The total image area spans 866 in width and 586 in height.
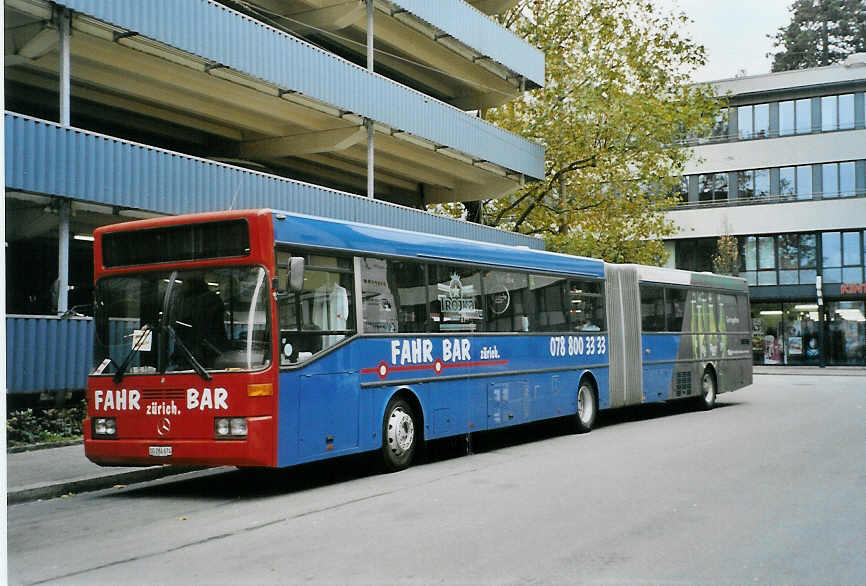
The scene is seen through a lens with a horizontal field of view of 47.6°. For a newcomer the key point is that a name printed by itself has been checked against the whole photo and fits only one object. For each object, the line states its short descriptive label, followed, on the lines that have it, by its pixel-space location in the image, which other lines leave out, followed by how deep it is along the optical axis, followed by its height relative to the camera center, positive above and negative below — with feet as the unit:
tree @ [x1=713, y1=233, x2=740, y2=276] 160.66 +13.62
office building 164.35 +23.22
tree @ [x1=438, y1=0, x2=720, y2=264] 108.99 +24.42
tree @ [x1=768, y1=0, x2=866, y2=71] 238.07 +75.21
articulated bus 33.76 +0.00
